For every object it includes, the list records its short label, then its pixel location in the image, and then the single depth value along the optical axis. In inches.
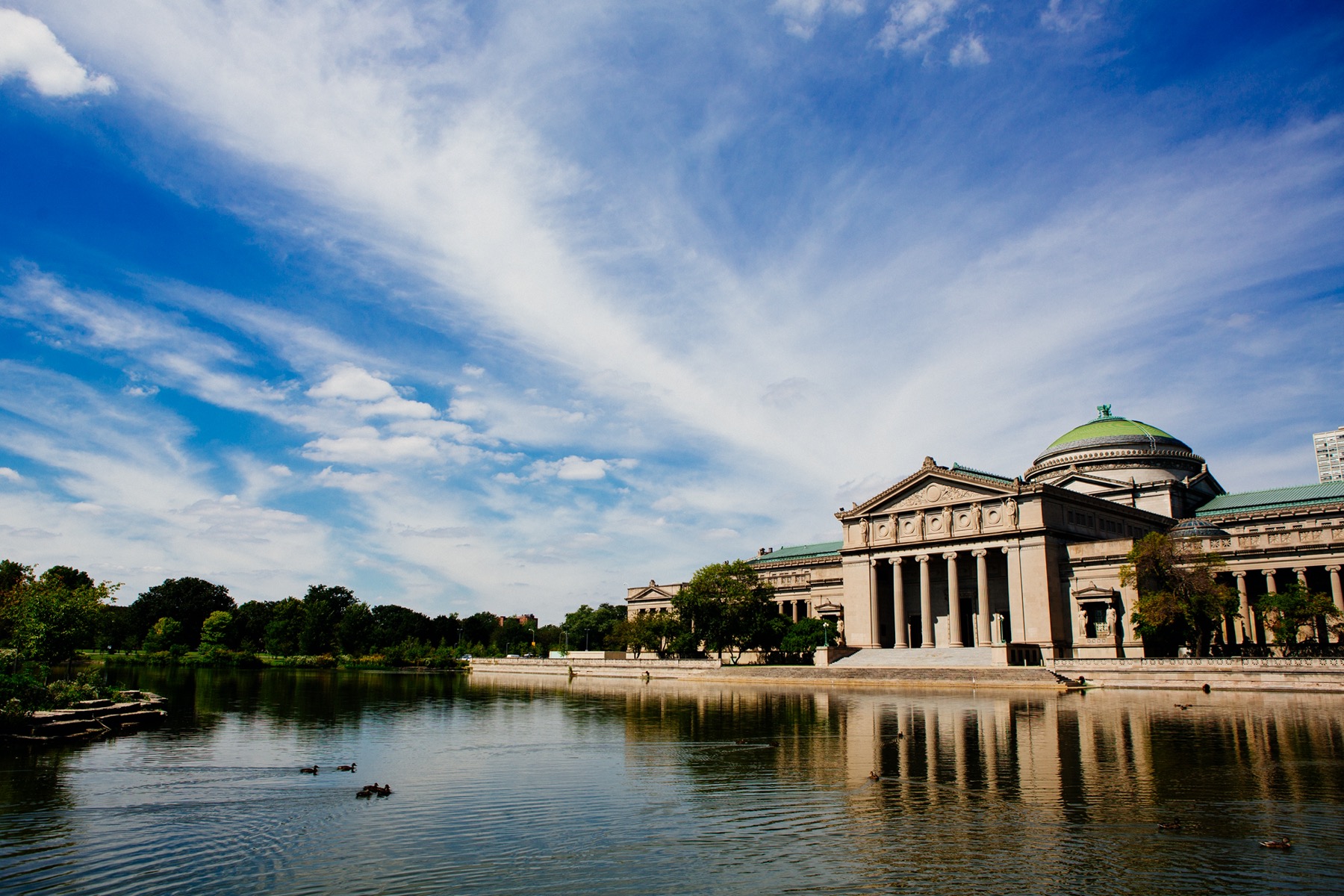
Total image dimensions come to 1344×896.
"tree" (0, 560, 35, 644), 1863.9
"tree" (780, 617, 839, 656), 3393.2
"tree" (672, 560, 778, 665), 3292.3
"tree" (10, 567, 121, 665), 1712.6
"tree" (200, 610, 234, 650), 5329.7
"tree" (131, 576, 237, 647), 5748.0
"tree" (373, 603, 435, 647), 5467.5
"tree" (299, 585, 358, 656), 5364.2
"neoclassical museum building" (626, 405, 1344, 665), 2787.9
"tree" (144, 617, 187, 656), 5383.9
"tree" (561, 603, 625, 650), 5254.4
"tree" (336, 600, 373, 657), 5275.6
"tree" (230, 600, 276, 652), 5772.6
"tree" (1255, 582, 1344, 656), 2198.6
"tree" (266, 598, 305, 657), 5433.1
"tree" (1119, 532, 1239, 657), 2199.8
